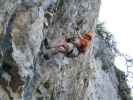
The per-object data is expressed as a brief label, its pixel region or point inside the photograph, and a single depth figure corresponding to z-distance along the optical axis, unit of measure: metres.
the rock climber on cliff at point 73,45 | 12.23
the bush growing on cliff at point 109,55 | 20.47
